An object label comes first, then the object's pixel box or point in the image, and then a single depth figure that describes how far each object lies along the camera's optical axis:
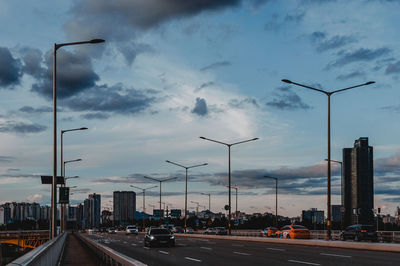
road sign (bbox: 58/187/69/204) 39.94
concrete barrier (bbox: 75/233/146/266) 12.16
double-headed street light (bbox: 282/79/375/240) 34.56
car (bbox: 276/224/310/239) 48.25
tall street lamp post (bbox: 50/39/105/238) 28.92
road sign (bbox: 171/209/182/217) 131.19
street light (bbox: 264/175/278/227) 78.56
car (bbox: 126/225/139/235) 90.19
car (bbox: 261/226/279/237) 66.96
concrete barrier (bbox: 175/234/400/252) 28.37
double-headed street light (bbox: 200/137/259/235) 57.58
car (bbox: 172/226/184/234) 93.22
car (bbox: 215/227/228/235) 79.69
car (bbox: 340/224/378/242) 47.16
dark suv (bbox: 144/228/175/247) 37.25
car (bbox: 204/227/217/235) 81.30
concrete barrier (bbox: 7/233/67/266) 8.02
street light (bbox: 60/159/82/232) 63.47
